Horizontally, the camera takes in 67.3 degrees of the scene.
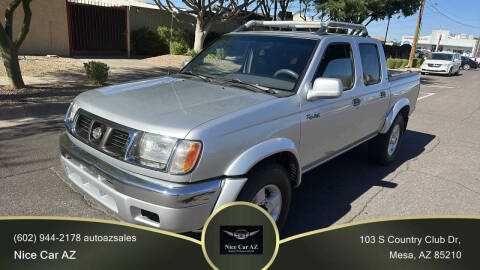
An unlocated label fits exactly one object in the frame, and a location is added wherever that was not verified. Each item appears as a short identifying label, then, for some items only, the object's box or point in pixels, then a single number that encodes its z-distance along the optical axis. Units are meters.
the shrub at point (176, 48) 19.12
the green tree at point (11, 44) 7.92
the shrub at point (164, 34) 20.20
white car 24.92
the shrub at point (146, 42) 19.16
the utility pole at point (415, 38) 28.34
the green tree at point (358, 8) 21.00
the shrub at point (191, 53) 17.67
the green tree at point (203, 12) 17.50
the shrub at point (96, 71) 9.42
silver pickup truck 2.40
